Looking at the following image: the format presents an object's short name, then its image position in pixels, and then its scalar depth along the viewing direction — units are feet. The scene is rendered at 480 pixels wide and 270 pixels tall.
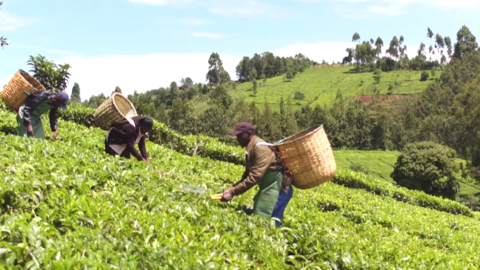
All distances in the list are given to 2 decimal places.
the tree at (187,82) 538.63
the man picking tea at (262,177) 18.71
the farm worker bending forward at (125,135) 25.20
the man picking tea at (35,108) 28.63
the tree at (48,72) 55.67
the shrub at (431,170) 129.18
